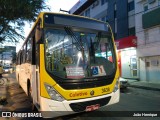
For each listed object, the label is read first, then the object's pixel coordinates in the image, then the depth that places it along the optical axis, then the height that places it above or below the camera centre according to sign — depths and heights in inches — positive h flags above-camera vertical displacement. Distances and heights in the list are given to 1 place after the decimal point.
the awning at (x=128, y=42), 447.6 +73.4
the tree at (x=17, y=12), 175.3 +82.2
